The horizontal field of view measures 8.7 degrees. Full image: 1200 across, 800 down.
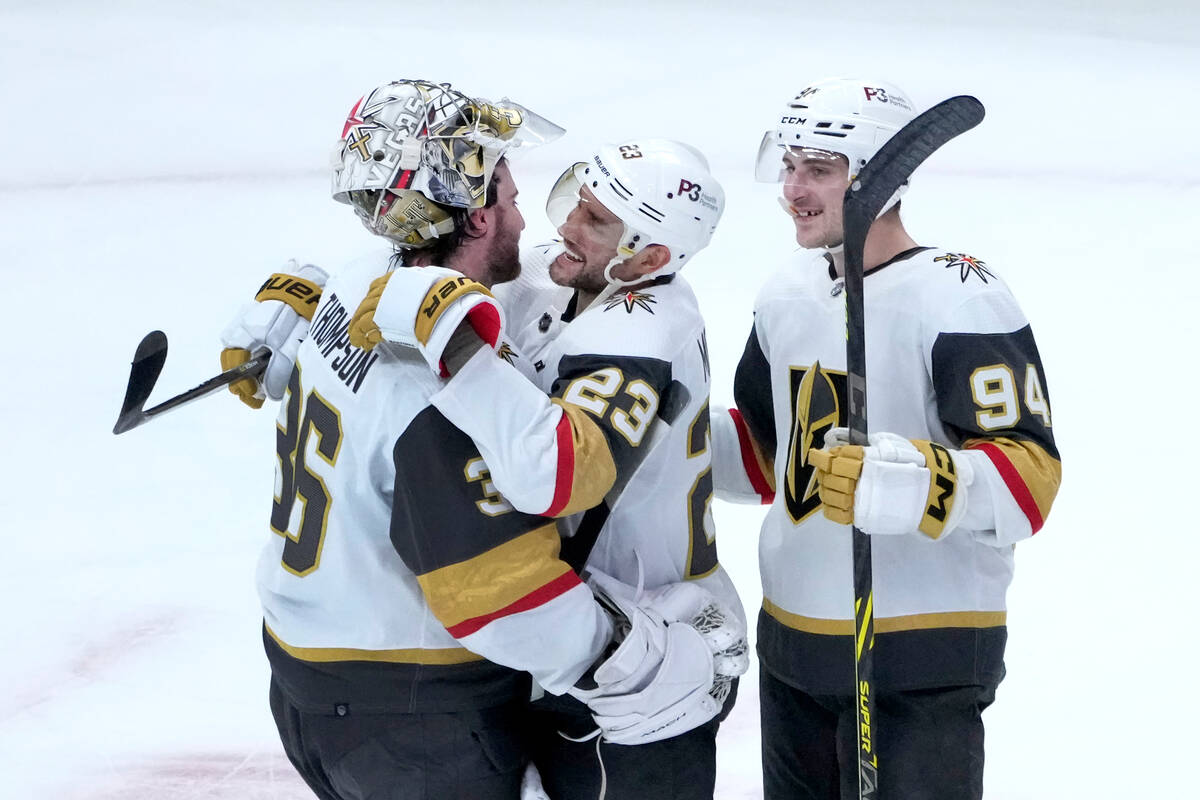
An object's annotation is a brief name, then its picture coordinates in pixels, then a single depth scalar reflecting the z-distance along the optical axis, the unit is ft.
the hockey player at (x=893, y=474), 41.44
